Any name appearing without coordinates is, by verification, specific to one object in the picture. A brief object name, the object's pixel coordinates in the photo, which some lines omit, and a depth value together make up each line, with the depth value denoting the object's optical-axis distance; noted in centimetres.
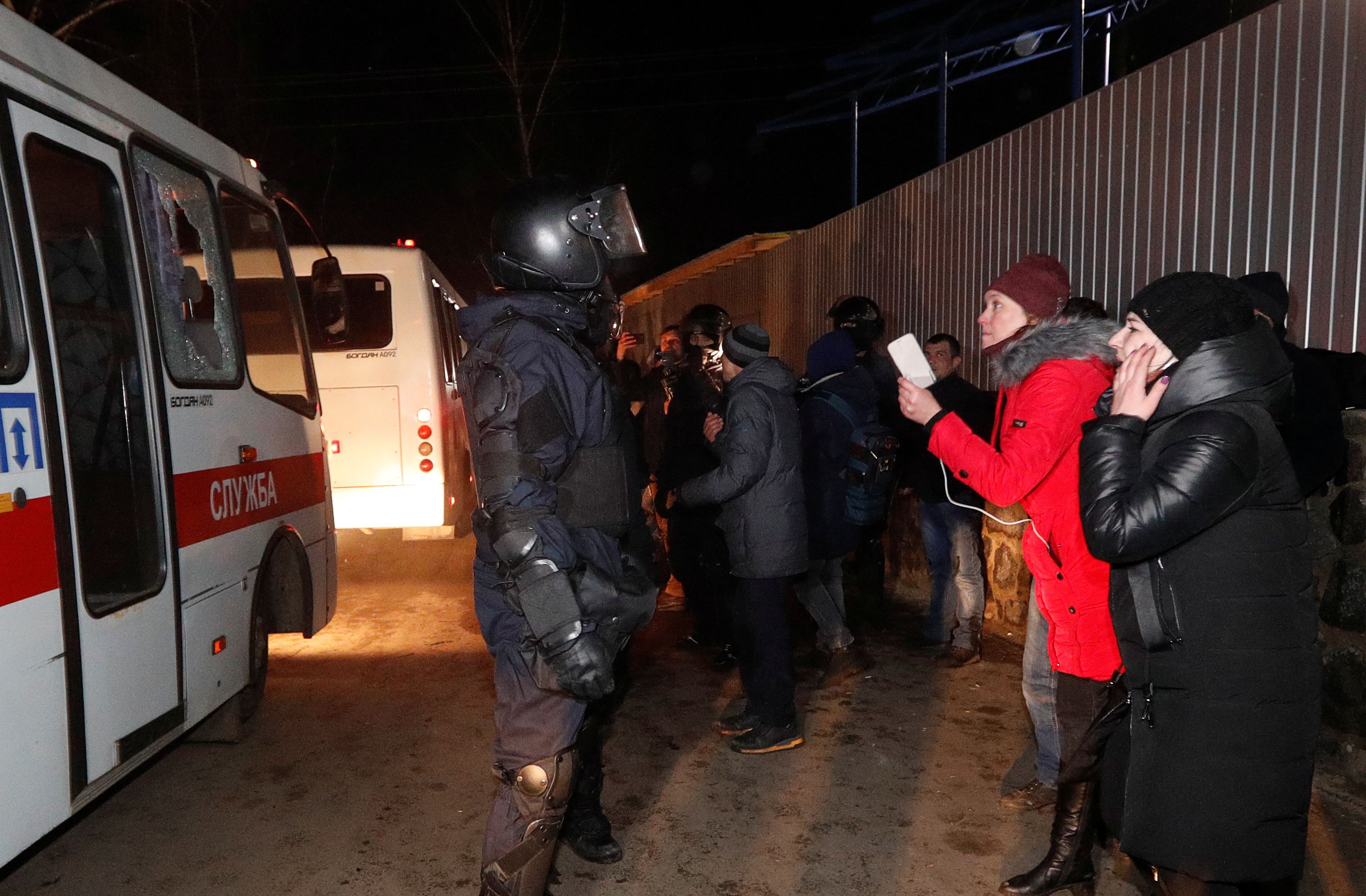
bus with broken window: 293
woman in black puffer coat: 220
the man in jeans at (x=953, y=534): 599
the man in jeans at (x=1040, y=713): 374
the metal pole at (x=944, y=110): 865
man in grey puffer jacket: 454
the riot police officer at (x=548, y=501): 270
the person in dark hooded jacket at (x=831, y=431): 538
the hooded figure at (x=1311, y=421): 365
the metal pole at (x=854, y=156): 1066
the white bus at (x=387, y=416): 876
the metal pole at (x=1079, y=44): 661
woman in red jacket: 310
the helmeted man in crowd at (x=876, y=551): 684
